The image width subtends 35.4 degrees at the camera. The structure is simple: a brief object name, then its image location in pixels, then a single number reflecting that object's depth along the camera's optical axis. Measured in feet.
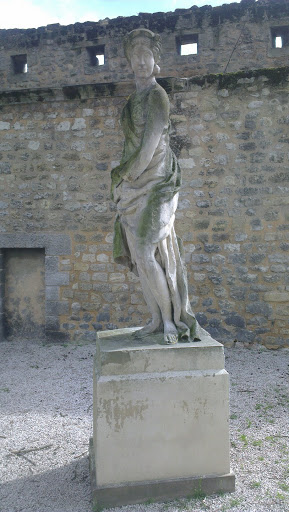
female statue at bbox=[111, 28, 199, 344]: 9.65
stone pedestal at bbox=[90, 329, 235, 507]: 9.00
